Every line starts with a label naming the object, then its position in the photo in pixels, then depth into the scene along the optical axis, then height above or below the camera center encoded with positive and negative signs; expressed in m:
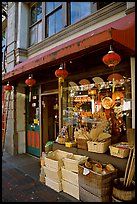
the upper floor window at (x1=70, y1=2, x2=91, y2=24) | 5.72 +3.24
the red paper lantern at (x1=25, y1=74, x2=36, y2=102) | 6.01 +0.90
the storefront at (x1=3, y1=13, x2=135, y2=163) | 3.71 +0.65
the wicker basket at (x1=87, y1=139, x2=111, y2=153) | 4.03 -0.87
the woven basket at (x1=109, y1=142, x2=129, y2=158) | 3.65 -0.89
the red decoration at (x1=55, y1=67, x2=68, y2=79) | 4.70 +0.92
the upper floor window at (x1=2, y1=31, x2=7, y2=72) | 9.38 +2.87
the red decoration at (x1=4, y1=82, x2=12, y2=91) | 7.14 +0.80
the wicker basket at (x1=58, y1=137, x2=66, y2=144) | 4.99 -0.88
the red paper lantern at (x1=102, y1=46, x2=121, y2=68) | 3.45 +0.96
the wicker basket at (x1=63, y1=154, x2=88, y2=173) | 3.93 -1.21
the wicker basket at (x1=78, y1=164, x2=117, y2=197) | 3.28 -1.39
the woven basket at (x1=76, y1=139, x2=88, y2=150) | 4.37 -0.88
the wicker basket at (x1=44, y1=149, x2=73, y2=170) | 4.21 -1.24
